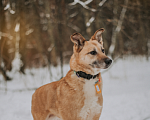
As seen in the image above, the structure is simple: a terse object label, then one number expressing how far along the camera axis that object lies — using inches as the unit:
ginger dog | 95.0
